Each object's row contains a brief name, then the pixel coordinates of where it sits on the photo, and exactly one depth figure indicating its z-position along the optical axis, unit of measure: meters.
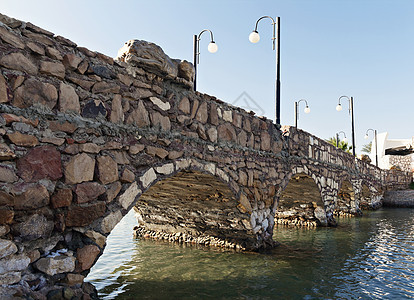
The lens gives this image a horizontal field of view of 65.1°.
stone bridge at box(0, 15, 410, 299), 2.61
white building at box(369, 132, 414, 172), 29.61
